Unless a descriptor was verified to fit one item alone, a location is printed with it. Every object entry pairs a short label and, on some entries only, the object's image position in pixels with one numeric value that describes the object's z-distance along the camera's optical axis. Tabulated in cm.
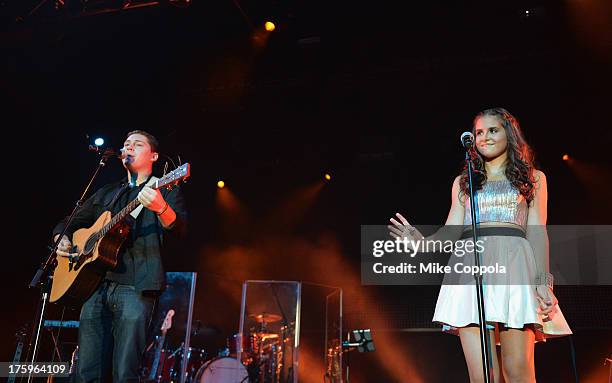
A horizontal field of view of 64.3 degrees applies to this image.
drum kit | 688
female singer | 217
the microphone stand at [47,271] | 335
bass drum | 682
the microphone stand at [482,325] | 199
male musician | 267
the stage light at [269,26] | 624
